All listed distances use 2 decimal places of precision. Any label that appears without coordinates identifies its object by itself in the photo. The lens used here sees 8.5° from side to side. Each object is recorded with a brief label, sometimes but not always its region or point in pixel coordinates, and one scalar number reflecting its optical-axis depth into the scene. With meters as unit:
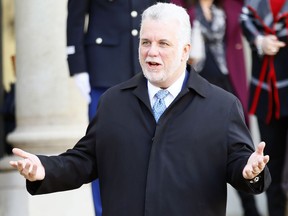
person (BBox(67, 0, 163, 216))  10.68
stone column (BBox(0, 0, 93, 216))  13.13
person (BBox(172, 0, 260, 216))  12.98
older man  8.17
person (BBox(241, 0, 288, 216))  11.88
